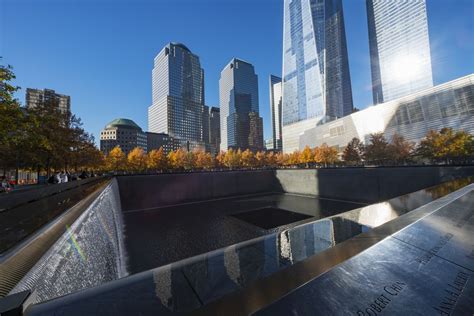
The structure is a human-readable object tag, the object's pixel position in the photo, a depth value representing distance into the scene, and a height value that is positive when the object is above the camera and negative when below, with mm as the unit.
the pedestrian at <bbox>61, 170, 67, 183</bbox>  15549 -263
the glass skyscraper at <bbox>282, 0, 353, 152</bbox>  90500 +45974
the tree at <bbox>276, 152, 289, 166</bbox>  65812 +1614
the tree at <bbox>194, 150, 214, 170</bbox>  56031 +1972
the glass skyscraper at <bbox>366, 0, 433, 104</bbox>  78000 +48014
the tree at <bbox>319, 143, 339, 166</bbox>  56250 +1955
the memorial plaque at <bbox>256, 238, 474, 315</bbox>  1488 -1112
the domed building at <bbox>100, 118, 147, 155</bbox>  87812 +15661
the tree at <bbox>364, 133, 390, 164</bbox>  36375 +1849
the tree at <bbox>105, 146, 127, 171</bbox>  42088 +2315
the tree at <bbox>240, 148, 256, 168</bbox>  60750 +1868
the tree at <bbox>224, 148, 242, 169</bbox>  59781 +2028
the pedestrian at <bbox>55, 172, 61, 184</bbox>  15470 -284
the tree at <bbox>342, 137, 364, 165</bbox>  42406 +1663
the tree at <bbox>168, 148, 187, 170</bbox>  50434 +2628
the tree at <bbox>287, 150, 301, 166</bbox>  63225 +1688
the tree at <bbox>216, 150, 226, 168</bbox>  59988 +1935
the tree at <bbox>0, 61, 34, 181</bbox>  8906 +2839
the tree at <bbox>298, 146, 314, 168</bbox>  59478 +2112
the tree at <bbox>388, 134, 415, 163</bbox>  35938 +1764
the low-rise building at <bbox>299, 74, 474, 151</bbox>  41500 +10859
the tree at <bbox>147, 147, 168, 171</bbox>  46406 +1951
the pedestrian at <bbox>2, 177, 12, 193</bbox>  11467 -531
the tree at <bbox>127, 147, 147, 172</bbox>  44531 +2001
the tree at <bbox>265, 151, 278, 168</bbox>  63400 +1648
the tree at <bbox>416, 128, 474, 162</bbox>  29766 +1772
